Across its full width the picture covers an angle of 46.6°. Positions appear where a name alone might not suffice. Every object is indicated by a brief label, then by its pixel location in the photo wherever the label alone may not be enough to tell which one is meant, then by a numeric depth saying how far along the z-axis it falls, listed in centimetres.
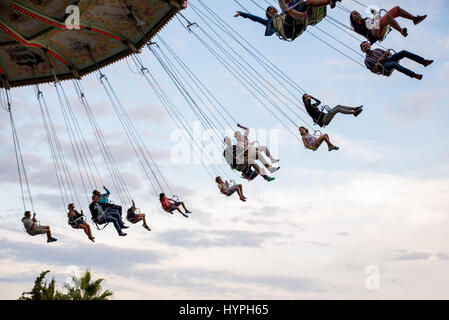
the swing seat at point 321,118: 1714
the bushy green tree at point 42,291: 2420
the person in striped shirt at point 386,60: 1505
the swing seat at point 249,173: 1888
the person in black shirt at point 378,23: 1452
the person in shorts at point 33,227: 1900
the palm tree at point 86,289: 2422
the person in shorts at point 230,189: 1969
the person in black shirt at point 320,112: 1683
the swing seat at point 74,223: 1893
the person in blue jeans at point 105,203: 1908
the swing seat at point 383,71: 1590
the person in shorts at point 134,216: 2012
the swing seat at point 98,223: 1895
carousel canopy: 1803
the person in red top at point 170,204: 2028
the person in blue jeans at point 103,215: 1888
